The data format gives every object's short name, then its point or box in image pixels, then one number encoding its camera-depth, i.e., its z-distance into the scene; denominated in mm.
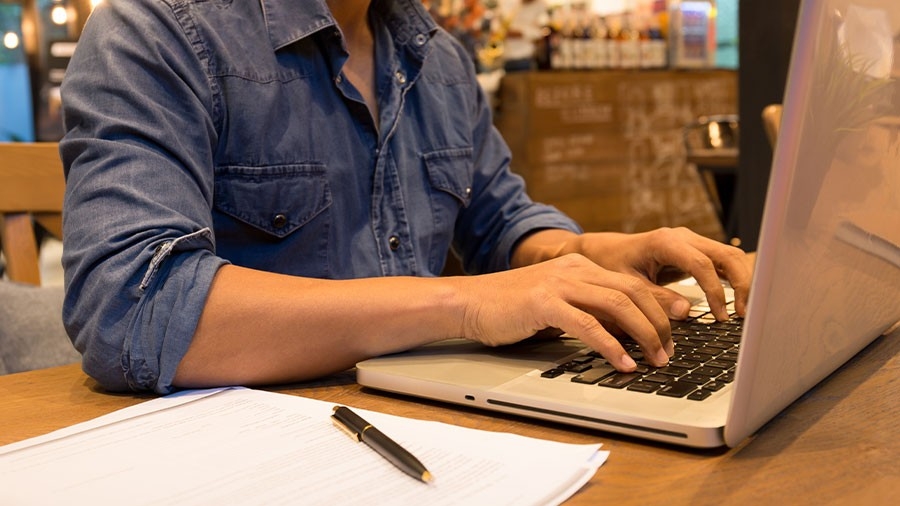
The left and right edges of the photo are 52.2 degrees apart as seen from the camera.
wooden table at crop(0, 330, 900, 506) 486
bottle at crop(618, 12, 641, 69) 4867
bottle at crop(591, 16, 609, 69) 4746
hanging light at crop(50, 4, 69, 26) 4918
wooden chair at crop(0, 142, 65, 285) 1256
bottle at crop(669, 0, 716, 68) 5168
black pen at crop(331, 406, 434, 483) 509
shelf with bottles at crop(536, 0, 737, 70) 4637
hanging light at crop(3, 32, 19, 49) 4805
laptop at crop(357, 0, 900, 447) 450
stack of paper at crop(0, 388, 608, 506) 490
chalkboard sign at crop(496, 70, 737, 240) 4375
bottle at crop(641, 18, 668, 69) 4977
